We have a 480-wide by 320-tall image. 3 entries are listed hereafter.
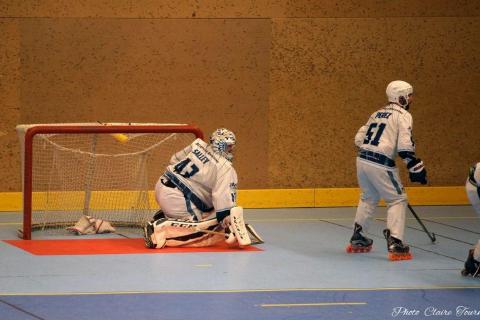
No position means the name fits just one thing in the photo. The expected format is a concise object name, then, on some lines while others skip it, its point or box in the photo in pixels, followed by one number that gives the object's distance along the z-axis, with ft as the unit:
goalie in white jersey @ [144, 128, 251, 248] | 66.39
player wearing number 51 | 63.82
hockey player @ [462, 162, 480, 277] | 55.72
